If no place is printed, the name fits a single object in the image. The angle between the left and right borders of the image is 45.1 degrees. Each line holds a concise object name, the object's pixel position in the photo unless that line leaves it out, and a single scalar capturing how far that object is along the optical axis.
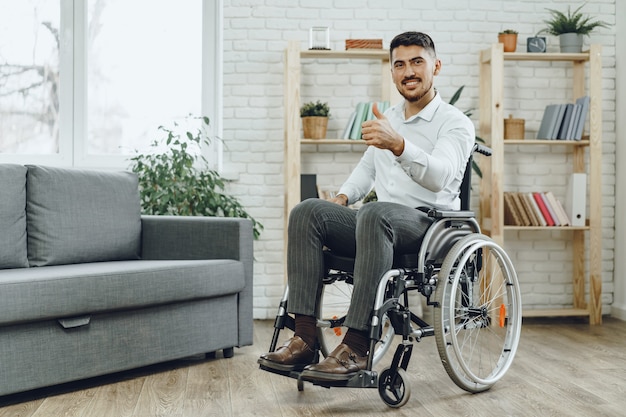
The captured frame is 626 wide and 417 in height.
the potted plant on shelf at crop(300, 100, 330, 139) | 4.15
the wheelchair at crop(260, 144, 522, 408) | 2.24
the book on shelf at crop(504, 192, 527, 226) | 4.27
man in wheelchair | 2.20
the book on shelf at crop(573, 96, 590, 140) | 4.27
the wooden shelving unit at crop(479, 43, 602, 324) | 4.20
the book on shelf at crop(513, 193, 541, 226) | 4.27
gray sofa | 2.41
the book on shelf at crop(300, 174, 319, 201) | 4.16
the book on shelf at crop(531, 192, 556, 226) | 4.28
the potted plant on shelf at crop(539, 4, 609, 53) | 4.30
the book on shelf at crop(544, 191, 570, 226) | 4.30
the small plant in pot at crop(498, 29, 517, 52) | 4.29
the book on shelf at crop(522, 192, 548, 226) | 4.27
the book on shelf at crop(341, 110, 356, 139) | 4.19
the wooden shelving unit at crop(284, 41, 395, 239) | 4.10
